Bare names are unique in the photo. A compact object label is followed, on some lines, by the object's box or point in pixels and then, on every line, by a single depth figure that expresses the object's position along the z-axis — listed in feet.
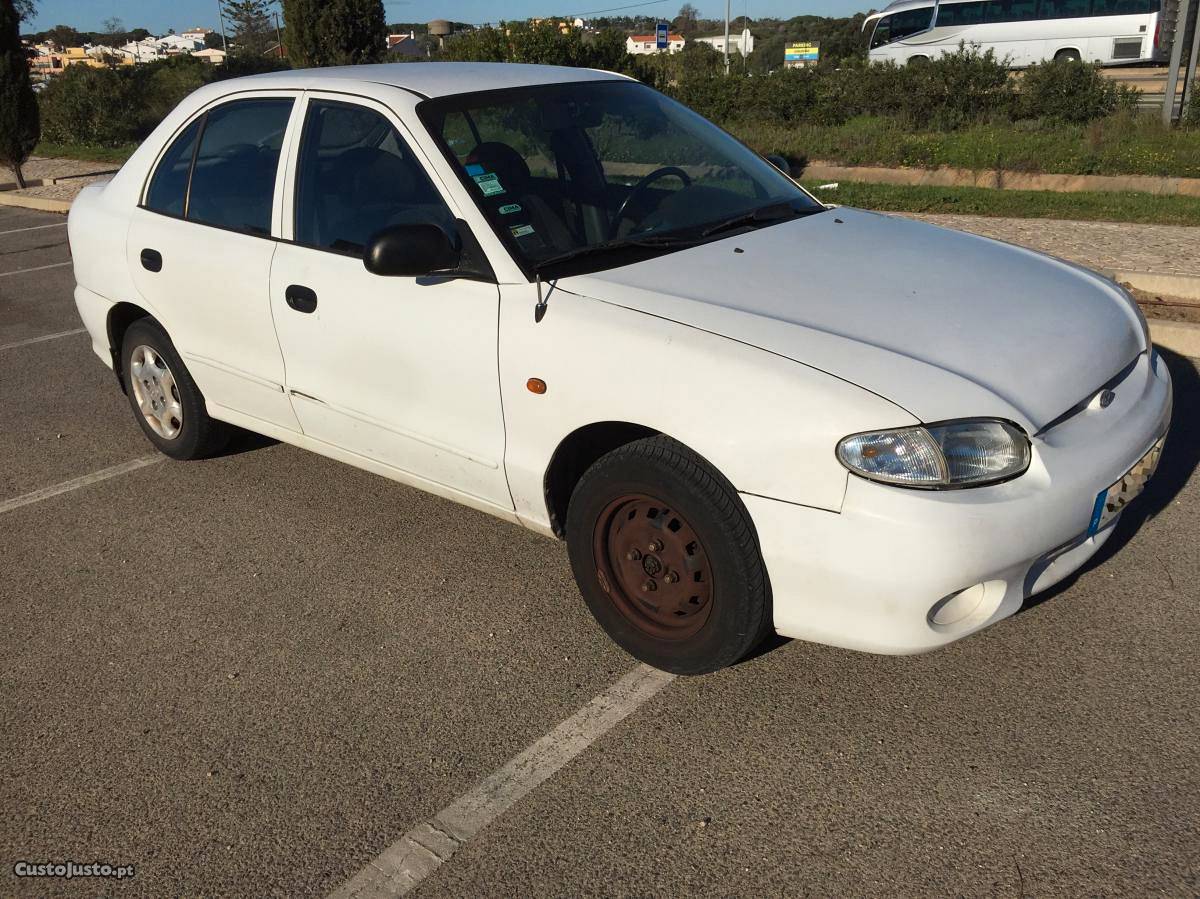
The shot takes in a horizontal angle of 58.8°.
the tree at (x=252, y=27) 176.37
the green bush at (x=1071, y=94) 47.14
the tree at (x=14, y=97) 50.83
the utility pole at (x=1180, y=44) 40.32
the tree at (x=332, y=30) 57.00
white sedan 9.10
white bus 86.99
